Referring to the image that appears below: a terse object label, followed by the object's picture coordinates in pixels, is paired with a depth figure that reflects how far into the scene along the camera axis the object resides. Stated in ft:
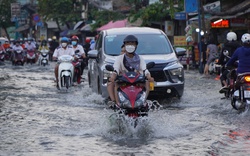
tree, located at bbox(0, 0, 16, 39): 289.74
